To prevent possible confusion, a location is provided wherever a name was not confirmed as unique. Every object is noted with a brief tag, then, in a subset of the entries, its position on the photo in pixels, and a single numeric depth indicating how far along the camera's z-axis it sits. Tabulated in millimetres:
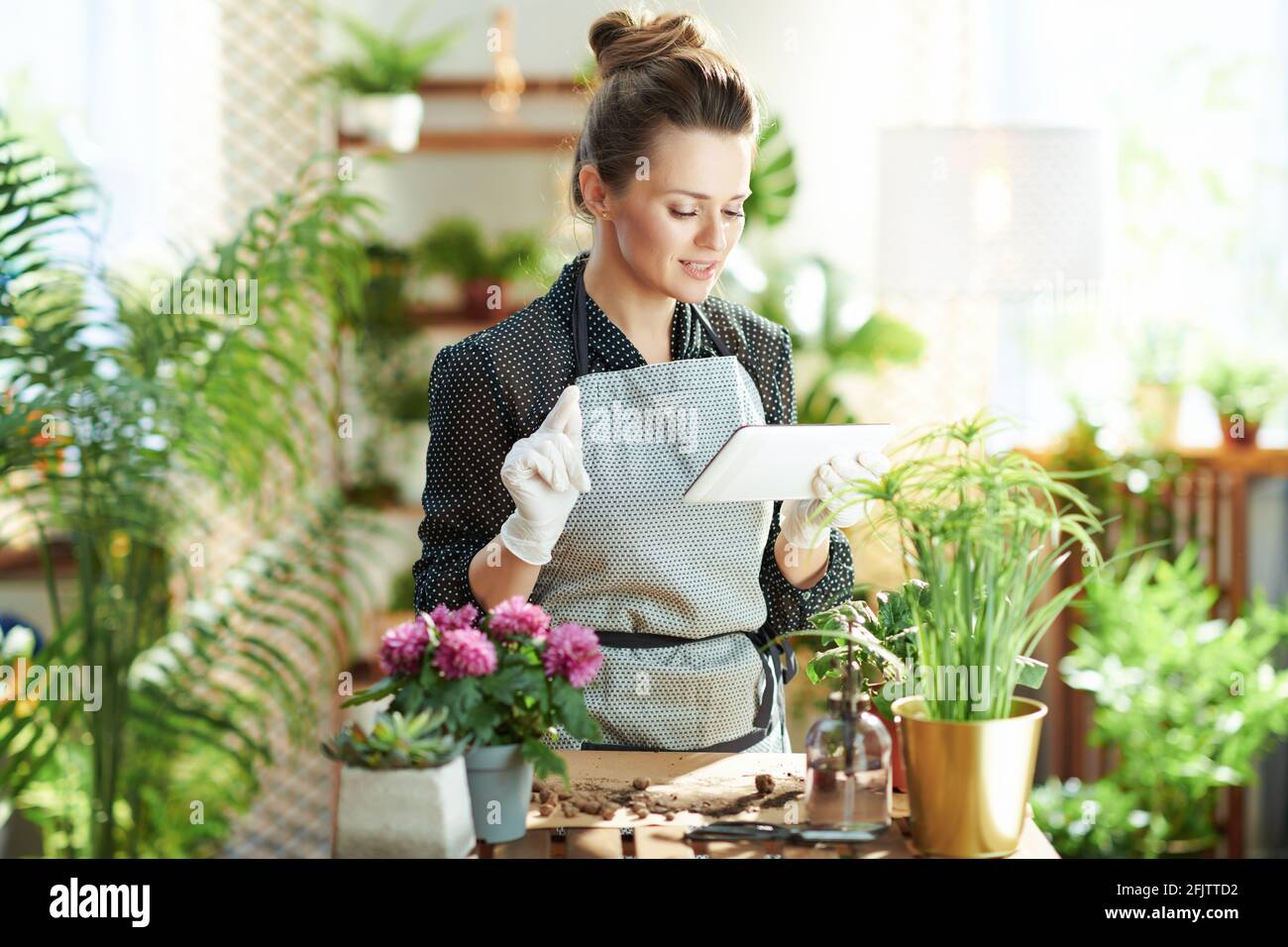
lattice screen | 3877
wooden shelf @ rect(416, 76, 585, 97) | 4137
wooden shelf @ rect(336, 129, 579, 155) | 3928
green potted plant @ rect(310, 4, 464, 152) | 3857
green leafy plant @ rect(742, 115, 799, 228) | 3723
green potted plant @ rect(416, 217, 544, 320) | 4043
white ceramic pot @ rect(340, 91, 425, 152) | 3848
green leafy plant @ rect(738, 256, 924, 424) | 3611
